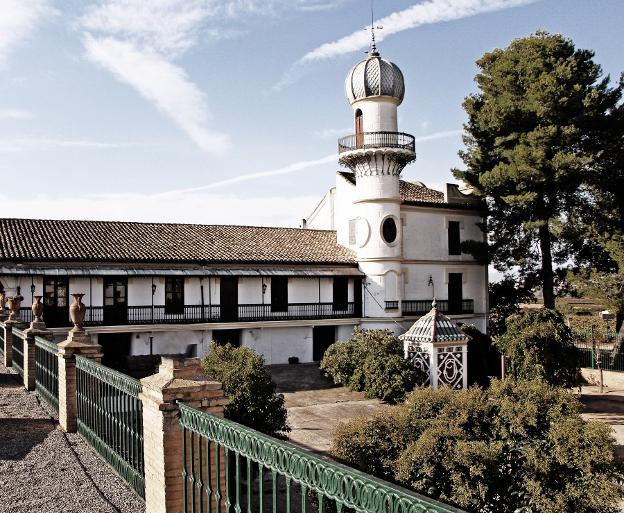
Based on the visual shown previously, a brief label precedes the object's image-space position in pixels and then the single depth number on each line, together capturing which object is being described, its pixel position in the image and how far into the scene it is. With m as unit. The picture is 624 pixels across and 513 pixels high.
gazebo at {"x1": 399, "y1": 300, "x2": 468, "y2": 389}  20.47
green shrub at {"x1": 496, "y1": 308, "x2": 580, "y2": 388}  20.34
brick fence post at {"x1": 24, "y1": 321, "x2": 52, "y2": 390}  13.16
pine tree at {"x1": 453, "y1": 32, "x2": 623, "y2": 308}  29.34
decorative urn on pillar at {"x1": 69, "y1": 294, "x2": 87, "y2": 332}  10.22
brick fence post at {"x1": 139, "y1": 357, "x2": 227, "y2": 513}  5.39
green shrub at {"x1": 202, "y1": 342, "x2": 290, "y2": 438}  10.19
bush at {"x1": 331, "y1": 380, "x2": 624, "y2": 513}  7.50
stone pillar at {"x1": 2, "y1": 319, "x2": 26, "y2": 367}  16.60
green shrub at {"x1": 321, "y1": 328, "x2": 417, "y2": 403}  20.08
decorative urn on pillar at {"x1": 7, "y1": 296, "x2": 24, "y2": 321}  16.86
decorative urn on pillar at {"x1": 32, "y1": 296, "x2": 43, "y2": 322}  13.74
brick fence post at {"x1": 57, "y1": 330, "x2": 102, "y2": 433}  9.57
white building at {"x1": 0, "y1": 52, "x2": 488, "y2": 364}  25.91
